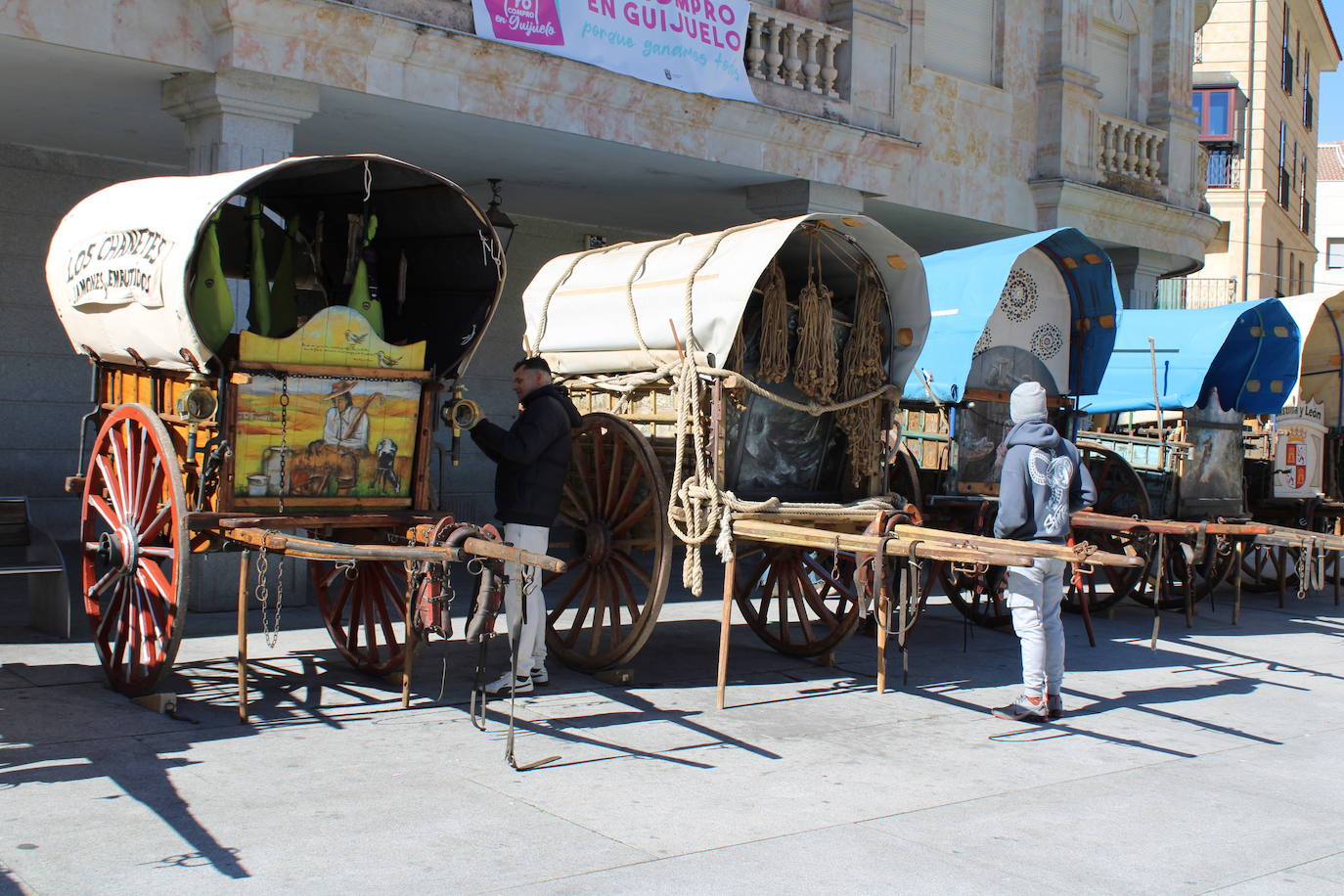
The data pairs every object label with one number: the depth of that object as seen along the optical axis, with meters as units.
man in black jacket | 6.89
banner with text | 10.02
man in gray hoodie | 6.85
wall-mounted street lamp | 11.54
